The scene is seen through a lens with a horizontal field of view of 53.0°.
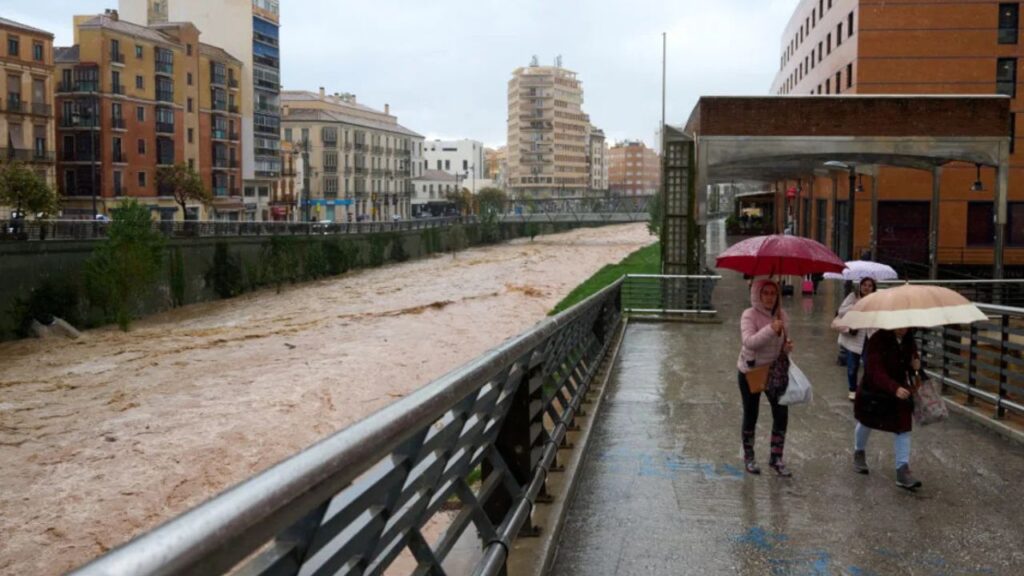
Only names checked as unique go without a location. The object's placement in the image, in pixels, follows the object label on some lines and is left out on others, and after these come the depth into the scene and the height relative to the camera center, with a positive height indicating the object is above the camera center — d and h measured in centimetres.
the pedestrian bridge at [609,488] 238 -196
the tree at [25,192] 4609 +95
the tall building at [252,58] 8431 +1371
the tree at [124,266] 3819 -197
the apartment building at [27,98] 5578 +647
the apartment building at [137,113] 6481 +677
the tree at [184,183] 6731 +201
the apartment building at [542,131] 18925 +1569
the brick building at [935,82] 3862 +522
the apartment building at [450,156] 19212 +1096
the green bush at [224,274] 5028 -298
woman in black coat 754 -127
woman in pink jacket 778 -95
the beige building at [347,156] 11212 +679
